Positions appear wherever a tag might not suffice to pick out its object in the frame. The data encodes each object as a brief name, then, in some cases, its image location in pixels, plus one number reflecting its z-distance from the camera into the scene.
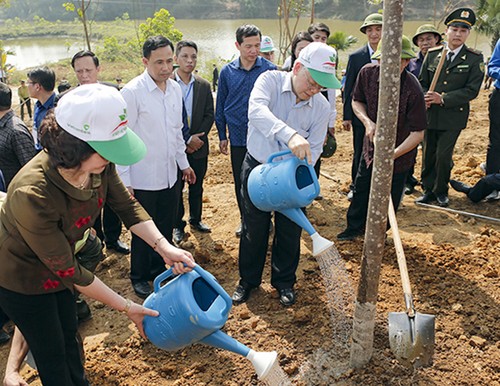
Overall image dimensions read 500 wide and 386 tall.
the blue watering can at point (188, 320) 1.91
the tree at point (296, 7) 9.77
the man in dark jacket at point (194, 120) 3.88
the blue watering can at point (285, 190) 2.43
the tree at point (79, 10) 9.81
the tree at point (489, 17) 17.16
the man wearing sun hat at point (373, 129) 3.30
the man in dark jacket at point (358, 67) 4.38
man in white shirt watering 2.48
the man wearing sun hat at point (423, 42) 4.93
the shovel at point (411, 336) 2.36
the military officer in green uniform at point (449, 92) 4.27
